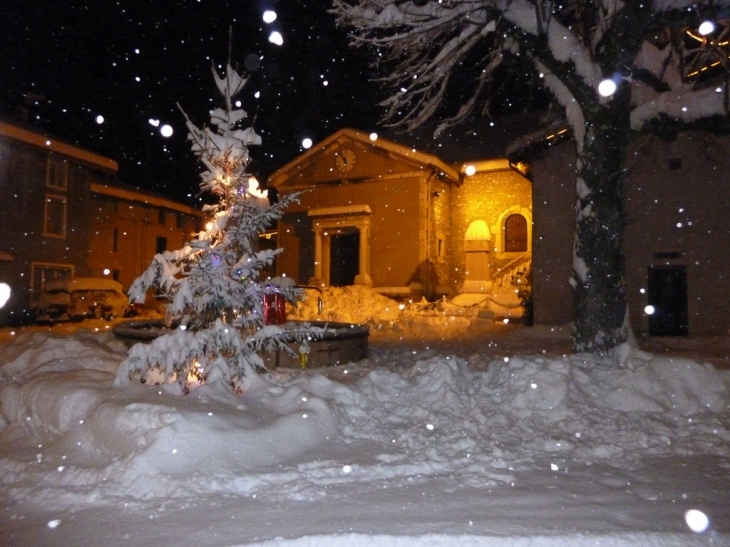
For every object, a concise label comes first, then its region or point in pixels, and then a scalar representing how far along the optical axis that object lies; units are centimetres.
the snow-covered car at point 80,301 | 2381
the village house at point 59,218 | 2378
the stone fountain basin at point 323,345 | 1030
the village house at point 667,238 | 1622
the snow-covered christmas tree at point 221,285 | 735
